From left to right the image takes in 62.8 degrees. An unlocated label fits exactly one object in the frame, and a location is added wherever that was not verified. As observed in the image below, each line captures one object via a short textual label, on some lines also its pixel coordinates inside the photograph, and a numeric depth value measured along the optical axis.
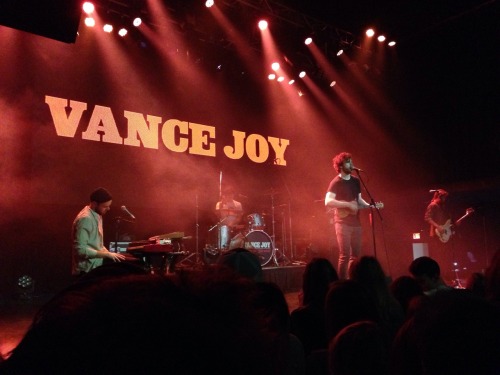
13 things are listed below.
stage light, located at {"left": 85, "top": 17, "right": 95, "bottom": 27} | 7.89
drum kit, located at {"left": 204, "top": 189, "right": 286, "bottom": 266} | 8.75
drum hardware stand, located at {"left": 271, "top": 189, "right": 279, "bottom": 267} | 9.18
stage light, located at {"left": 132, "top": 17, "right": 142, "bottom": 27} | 7.88
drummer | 8.75
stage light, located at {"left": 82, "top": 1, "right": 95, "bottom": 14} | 7.40
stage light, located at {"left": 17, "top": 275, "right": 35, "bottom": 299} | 6.91
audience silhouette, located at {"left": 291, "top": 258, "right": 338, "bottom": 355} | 2.40
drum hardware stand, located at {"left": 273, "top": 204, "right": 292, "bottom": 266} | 9.55
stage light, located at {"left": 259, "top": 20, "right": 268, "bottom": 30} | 8.55
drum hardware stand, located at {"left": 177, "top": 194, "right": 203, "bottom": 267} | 8.52
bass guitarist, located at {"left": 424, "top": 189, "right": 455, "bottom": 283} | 7.75
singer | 5.34
